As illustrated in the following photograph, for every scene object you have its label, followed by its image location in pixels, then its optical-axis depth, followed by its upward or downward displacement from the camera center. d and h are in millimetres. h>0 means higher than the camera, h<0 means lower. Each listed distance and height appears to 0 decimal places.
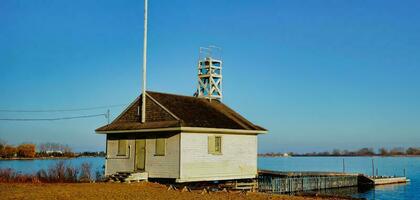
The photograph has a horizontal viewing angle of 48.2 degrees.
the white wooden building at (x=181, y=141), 27516 +543
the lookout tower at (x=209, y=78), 35875 +5500
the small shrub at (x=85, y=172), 32969 -1576
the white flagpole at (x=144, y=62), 29938 +5650
